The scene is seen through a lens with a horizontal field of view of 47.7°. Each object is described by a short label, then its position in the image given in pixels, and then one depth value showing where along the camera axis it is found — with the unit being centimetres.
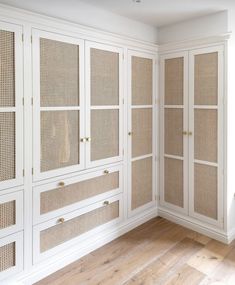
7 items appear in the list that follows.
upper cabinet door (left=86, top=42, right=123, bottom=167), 254
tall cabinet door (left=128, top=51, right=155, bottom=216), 302
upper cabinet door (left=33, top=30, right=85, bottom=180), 216
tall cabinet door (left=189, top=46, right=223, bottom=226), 278
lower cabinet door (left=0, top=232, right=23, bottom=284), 203
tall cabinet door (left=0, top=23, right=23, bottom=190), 195
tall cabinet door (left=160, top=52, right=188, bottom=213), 308
